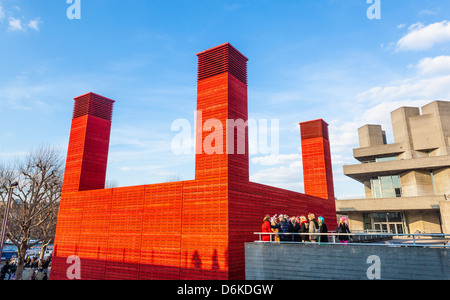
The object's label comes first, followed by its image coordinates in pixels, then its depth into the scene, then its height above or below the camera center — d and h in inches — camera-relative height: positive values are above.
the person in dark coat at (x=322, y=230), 401.6 -6.8
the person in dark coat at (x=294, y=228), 431.8 -4.1
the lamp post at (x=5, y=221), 576.9 +9.6
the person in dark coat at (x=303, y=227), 422.3 -3.3
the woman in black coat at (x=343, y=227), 413.7 -2.7
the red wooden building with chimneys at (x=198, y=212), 436.1 +24.8
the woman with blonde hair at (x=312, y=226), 406.4 -1.1
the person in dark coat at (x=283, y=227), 425.7 -2.4
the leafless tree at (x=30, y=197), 945.5 +103.4
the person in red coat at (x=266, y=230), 427.2 -6.8
